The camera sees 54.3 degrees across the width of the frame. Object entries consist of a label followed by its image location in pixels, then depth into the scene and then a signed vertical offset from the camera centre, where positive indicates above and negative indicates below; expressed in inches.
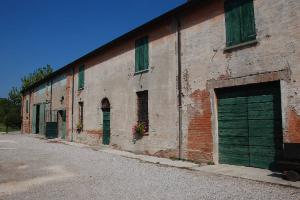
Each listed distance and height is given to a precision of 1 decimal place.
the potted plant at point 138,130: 489.4 -25.9
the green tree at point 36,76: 2196.1 +296.3
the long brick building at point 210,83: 308.7 +42.2
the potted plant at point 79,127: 729.0 -30.3
